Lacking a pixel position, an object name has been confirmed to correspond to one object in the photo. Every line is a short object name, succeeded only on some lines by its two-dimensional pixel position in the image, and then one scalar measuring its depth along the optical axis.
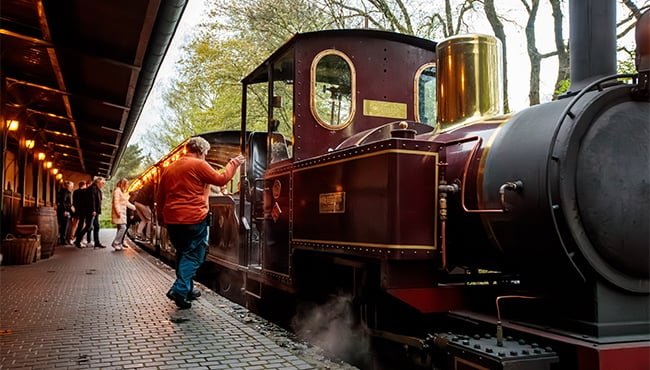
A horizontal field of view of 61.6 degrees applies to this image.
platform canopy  6.36
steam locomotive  2.50
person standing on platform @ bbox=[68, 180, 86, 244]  13.15
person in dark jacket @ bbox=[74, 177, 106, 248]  12.66
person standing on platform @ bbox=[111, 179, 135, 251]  12.48
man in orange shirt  5.02
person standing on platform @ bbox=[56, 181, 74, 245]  13.53
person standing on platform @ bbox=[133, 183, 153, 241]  14.84
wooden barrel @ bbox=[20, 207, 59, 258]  9.95
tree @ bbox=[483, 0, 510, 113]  12.73
